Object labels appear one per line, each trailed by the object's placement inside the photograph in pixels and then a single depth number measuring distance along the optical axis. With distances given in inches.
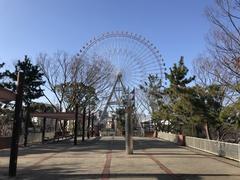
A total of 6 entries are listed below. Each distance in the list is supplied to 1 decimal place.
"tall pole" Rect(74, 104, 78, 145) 598.3
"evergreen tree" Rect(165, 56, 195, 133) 538.0
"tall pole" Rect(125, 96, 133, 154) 397.4
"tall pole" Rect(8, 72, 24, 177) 221.7
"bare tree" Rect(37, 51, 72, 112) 855.3
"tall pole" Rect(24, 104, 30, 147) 533.8
